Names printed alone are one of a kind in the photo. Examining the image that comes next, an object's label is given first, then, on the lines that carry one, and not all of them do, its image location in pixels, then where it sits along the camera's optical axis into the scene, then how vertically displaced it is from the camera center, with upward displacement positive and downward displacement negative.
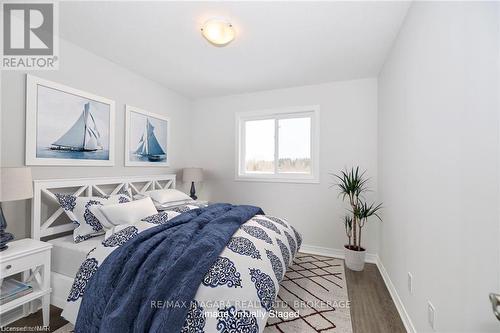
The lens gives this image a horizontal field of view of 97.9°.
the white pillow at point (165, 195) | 2.88 -0.42
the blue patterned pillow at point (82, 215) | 2.01 -0.48
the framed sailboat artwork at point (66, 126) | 2.05 +0.41
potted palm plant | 2.75 -0.59
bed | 1.14 -0.70
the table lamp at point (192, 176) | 3.72 -0.19
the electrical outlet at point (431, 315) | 1.33 -0.92
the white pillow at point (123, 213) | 1.99 -0.46
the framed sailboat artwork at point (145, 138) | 3.02 +0.40
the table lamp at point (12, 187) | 1.58 -0.18
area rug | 1.76 -1.29
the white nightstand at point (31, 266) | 1.53 -0.76
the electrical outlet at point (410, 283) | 1.70 -0.92
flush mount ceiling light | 1.94 +1.23
